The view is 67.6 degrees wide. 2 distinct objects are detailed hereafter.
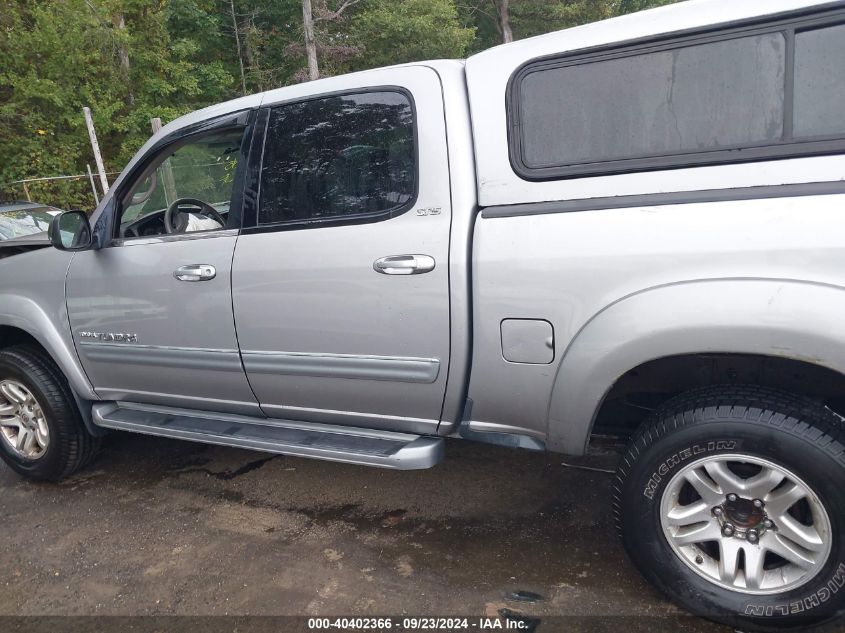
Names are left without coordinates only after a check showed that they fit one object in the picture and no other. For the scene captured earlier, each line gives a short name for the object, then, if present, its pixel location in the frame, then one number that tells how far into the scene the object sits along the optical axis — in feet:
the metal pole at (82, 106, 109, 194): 34.50
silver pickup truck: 6.15
